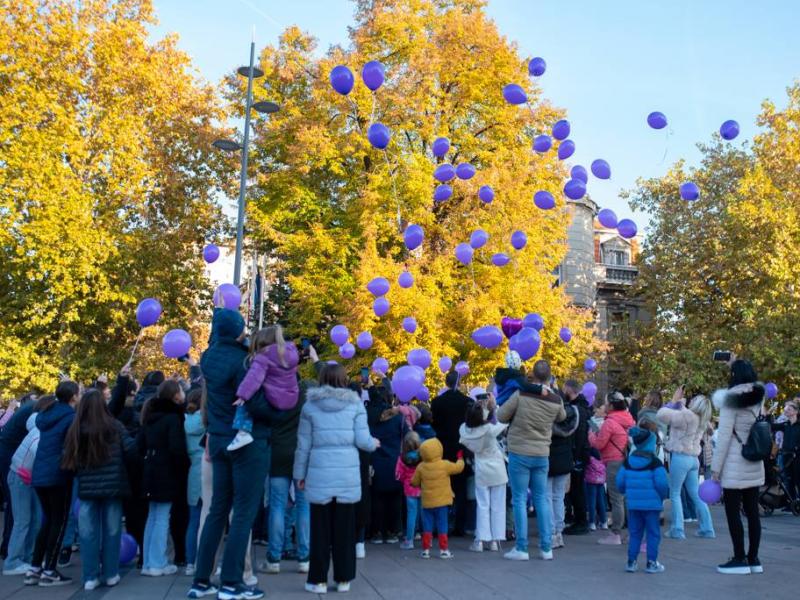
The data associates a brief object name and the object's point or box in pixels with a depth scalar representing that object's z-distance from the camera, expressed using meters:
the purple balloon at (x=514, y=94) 14.93
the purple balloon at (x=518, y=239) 18.89
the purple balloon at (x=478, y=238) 18.34
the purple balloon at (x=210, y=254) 19.08
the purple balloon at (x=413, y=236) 16.64
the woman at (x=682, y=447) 10.43
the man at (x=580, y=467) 10.97
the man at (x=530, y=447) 8.55
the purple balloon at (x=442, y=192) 17.89
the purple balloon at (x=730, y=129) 15.13
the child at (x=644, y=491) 7.73
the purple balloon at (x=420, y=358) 15.50
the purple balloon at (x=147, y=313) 12.50
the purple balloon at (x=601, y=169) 15.39
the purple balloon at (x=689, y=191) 15.13
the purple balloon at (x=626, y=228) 16.30
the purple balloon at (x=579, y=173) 16.19
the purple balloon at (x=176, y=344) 11.77
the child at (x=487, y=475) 9.26
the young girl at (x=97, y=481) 7.01
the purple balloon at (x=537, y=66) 16.31
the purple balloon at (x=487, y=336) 15.16
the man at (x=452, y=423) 10.26
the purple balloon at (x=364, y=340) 18.80
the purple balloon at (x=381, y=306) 17.92
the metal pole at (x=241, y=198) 18.64
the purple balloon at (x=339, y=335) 17.05
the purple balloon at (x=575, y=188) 15.23
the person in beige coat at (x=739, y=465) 7.67
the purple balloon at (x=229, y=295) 10.25
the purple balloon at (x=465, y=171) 17.47
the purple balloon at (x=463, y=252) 17.25
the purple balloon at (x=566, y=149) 17.02
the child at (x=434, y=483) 8.90
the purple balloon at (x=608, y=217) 16.11
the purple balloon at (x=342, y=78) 13.16
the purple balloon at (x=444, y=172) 17.38
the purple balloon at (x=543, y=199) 16.50
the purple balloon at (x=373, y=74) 13.66
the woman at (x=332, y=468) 6.62
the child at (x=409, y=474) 9.32
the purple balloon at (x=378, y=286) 17.34
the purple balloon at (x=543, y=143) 15.91
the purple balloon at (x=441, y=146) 17.25
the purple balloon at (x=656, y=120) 14.84
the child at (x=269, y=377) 6.18
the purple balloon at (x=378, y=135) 14.26
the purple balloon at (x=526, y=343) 13.69
